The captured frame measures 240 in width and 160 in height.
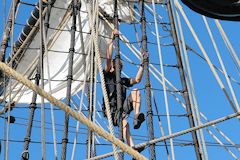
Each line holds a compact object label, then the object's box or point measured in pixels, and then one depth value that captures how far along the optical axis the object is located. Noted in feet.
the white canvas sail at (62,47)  39.19
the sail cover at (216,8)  10.57
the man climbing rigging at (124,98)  25.16
